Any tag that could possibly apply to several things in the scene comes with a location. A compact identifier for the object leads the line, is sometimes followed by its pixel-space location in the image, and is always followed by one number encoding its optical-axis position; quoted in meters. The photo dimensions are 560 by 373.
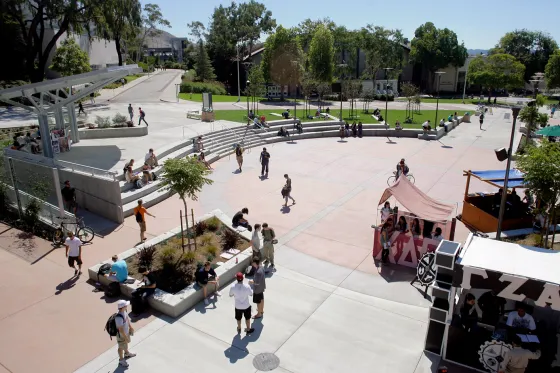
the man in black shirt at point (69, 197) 14.70
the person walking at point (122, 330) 7.63
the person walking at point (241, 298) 8.41
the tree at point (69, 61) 40.12
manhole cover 7.77
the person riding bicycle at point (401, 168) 19.12
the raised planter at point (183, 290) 9.42
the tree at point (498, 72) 61.12
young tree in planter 11.49
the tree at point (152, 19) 87.10
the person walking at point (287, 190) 16.55
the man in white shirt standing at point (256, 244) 11.55
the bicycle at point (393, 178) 19.73
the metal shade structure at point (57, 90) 17.46
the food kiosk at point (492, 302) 7.03
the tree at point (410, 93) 39.19
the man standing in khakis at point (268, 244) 11.32
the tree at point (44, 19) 36.78
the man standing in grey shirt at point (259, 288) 9.01
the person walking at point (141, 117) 28.55
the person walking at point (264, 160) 20.50
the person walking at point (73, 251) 10.86
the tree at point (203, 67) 63.72
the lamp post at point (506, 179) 10.48
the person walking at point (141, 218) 13.10
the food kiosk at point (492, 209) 14.30
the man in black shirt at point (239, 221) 13.64
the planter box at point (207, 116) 31.27
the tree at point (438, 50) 74.81
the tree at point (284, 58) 49.12
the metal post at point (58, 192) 13.23
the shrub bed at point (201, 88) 53.88
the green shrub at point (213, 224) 13.46
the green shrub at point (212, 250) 11.88
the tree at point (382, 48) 69.44
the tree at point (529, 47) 82.12
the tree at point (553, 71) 63.31
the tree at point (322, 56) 50.34
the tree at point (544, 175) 10.92
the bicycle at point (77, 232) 13.02
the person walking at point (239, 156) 21.53
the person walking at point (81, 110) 32.00
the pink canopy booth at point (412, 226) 11.70
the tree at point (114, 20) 37.97
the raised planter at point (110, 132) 24.78
